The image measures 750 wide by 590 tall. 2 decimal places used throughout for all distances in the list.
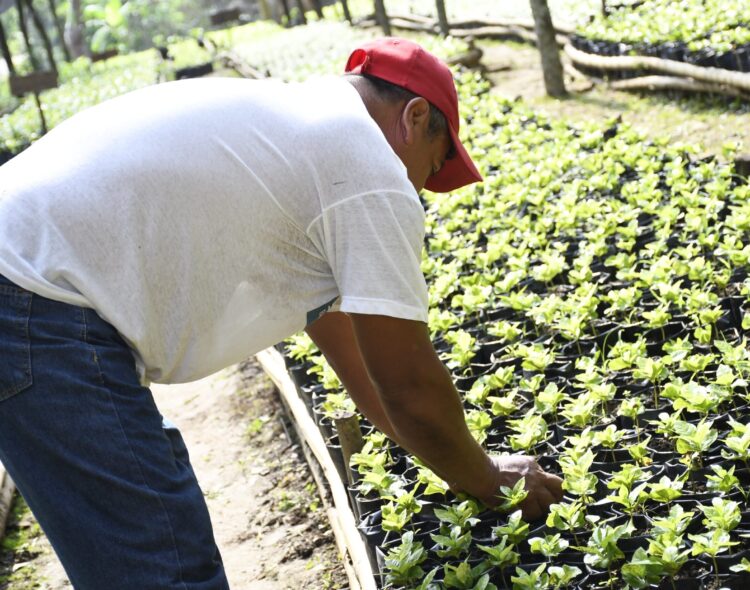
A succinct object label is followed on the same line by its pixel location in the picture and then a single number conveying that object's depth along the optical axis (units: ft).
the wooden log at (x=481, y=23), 40.80
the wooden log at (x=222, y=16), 76.21
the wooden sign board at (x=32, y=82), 42.34
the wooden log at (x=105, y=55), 77.71
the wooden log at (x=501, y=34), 43.19
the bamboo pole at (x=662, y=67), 23.98
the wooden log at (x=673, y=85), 24.79
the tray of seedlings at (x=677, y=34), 26.32
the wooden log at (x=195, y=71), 56.08
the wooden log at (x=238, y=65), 50.95
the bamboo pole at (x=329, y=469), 9.64
